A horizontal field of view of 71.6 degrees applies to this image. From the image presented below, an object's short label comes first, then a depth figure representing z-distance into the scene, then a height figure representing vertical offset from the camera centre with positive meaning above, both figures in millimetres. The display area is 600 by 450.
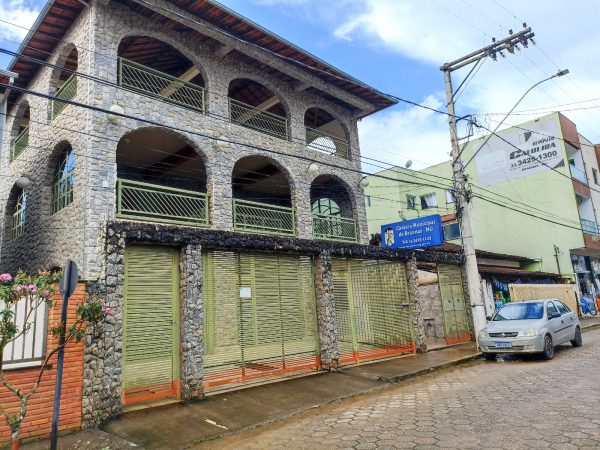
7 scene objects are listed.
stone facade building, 7895 +3058
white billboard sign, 26953 +9321
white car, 10250 -955
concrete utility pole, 12672 +3636
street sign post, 4875 +272
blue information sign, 12877 +2101
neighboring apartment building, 26844 +6558
